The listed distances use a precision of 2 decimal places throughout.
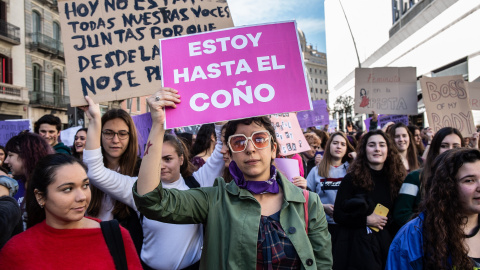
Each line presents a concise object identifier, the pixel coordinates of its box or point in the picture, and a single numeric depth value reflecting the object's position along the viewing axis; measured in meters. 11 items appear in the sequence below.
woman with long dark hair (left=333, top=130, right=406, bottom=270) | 3.34
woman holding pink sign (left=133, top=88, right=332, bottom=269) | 1.84
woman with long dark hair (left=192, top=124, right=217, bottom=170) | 4.82
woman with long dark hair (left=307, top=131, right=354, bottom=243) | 4.51
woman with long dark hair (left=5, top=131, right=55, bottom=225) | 2.94
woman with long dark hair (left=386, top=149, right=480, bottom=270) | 2.02
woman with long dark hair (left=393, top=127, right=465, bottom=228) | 3.30
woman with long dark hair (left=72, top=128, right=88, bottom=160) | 5.02
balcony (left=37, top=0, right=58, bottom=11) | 25.60
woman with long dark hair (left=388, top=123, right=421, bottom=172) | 4.95
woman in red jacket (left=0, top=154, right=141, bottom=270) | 1.84
